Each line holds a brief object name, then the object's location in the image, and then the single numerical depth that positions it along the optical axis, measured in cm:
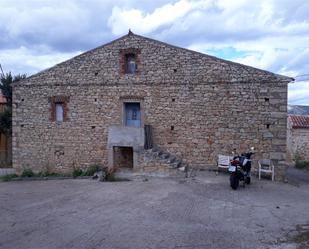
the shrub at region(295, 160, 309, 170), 1337
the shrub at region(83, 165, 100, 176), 1006
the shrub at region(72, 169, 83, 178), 1010
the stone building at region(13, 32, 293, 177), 924
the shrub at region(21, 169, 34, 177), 1044
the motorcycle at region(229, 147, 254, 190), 734
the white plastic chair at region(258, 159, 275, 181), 893
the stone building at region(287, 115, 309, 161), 1455
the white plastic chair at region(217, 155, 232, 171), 918
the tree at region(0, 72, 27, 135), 1386
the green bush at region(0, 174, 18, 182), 1012
